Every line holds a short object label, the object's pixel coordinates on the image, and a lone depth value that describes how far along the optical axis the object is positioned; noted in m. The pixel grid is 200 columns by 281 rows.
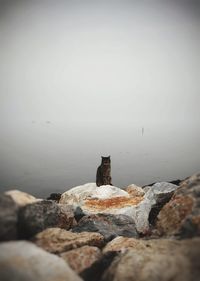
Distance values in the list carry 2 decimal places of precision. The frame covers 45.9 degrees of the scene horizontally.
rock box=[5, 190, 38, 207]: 2.80
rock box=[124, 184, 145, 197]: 6.28
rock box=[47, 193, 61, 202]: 7.88
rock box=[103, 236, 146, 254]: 3.07
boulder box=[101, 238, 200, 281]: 2.09
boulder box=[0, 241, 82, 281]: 2.15
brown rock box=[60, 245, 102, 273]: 2.61
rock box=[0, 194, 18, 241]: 2.55
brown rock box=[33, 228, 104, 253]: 2.83
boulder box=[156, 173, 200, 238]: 2.68
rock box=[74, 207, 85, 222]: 5.03
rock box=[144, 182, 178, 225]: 4.88
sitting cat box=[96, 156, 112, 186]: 7.54
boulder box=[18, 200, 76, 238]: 2.79
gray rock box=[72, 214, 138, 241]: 4.12
